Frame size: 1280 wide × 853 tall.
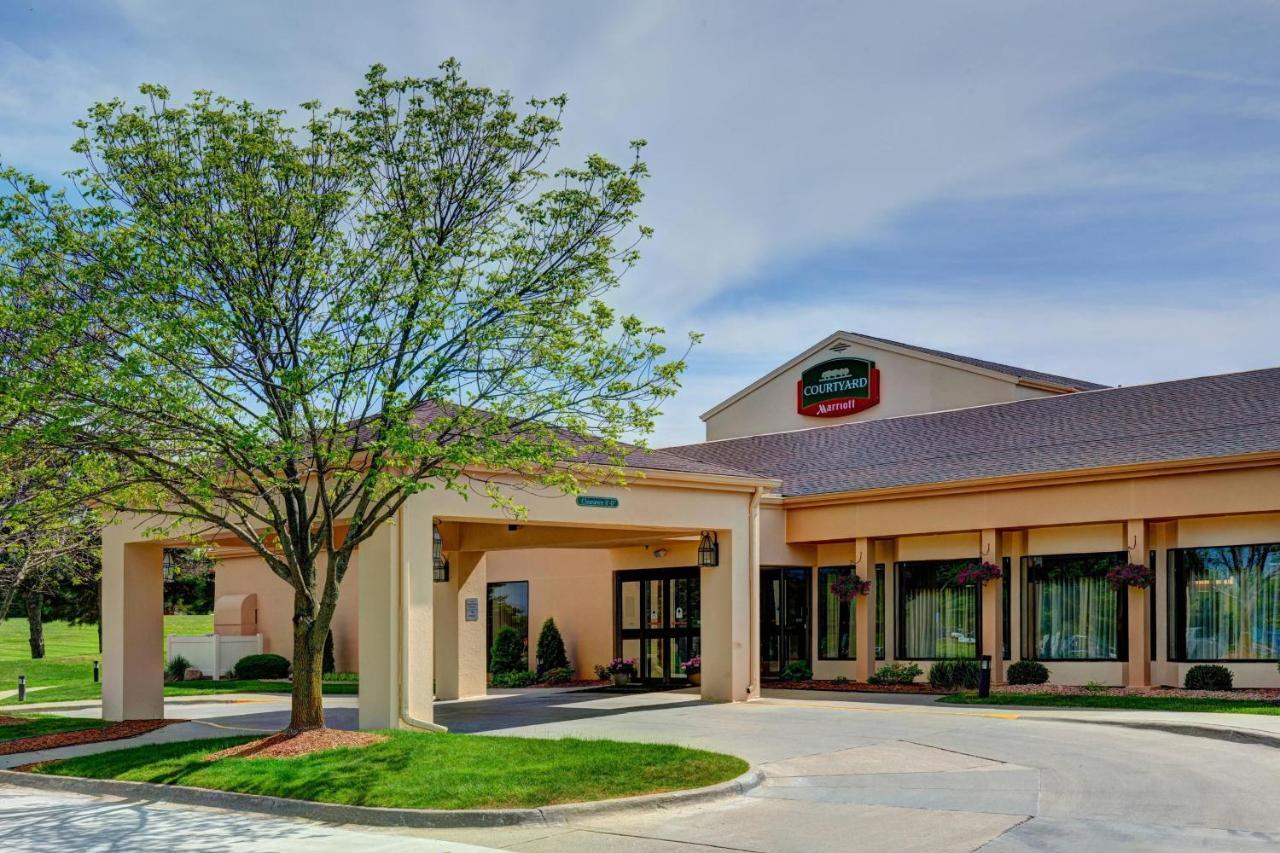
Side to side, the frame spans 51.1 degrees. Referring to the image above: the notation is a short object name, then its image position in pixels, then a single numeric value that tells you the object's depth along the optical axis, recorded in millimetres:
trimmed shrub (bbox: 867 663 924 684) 28188
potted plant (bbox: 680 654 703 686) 29766
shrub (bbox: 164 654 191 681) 38094
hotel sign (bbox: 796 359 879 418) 43125
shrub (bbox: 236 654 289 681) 35844
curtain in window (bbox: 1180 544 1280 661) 23984
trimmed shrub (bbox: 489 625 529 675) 33125
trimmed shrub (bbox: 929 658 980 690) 26344
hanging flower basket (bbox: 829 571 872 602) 29141
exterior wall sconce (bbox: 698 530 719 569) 25016
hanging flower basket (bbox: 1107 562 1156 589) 24656
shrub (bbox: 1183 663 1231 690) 23531
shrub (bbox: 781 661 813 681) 30141
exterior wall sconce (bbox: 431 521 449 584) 20992
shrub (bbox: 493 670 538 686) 31470
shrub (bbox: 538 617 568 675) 32094
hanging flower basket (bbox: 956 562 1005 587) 26875
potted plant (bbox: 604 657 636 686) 29750
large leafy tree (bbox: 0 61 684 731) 15367
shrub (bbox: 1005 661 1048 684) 26016
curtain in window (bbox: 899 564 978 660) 28047
